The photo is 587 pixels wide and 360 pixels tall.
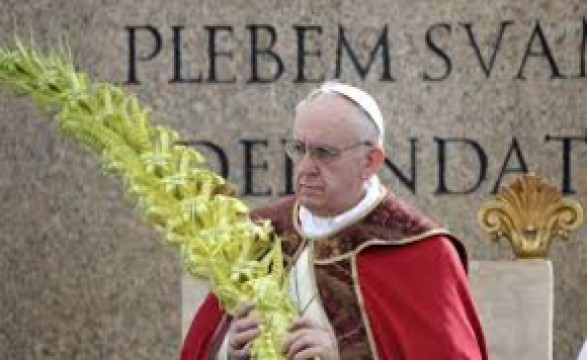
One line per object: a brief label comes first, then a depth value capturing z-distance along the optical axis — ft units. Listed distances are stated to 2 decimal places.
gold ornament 40.24
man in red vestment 35.83
